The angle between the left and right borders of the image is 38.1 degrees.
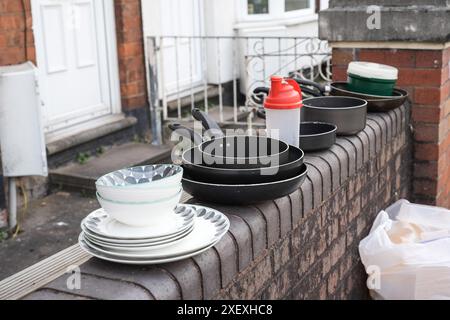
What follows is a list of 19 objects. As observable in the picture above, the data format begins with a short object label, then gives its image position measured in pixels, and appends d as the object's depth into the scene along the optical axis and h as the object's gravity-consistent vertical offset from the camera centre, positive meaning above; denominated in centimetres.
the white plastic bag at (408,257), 247 -93
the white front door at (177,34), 643 -13
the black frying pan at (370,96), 301 -37
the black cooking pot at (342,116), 266 -40
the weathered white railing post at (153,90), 625 -63
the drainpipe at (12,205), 459 -121
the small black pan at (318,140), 243 -45
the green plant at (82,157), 560 -111
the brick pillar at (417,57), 317 -21
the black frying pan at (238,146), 212 -41
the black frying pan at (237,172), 193 -44
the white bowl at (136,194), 154 -39
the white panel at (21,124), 442 -64
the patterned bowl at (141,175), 164 -39
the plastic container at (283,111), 228 -31
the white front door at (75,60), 538 -29
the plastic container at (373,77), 303 -28
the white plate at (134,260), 152 -54
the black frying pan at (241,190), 188 -48
